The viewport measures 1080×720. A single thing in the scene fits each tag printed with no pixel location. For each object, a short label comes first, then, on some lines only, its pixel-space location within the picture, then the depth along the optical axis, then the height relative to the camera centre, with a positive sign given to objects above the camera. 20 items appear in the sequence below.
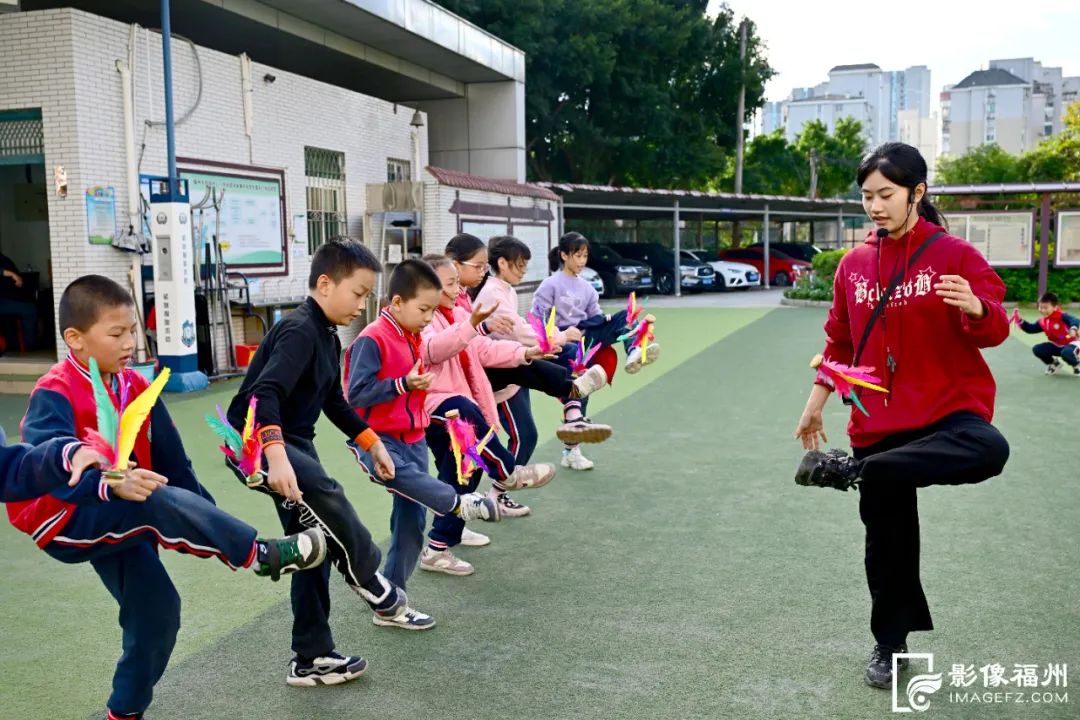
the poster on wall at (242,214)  12.57 +0.40
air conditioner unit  16.70 +0.74
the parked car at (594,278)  24.06 -0.87
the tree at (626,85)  28.83 +5.00
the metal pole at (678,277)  28.32 -1.04
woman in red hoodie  3.34 -0.47
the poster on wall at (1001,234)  20.81 +0.07
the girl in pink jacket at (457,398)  4.56 -0.73
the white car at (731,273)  30.83 -1.03
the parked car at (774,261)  33.16 -0.71
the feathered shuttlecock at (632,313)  6.92 -0.49
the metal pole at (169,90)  11.10 +1.71
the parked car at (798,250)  34.78 -0.37
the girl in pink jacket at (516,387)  5.66 -0.80
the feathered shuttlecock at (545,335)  5.61 -0.52
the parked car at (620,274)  26.84 -0.87
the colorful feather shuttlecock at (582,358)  6.38 -0.74
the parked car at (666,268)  29.14 -0.79
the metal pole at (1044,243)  20.52 -0.12
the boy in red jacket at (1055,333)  11.27 -1.08
